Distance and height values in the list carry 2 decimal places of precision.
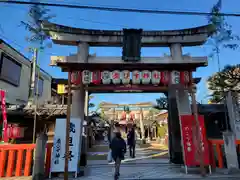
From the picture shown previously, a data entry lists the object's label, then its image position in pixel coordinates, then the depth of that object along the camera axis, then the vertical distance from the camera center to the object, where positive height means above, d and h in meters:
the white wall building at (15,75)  14.05 +4.25
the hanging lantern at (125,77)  8.25 +2.10
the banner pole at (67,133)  6.87 -0.24
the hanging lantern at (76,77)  8.01 +2.07
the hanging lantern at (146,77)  8.26 +2.09
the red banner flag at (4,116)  9.32 +0.57
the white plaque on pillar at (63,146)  7.41 -0.73
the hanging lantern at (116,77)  8.21 +2.10
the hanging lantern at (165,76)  8.27 +2.12
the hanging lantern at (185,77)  8.13 +2.03
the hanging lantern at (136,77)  8.30 +2.11
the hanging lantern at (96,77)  8.08 +2.08
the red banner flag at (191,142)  7.79 -0.70
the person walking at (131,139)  12.22 -0.81
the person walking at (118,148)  7.02 -0.81
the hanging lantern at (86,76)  7.99 +2.11
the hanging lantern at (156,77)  8.24 +2.08
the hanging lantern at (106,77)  8.13 +2.09
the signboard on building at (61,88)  11.22 +2.28
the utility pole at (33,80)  16.88 +4.25
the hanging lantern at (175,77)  8.15 +2.04
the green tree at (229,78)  14.08 +3.40
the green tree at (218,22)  9.50 +5.38
